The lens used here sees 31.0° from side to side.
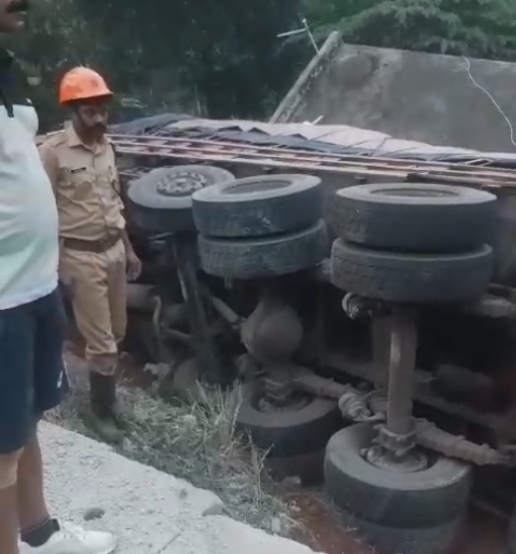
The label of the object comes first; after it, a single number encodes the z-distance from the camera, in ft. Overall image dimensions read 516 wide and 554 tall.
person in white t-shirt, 7.28
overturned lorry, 12.97
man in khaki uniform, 13.70
